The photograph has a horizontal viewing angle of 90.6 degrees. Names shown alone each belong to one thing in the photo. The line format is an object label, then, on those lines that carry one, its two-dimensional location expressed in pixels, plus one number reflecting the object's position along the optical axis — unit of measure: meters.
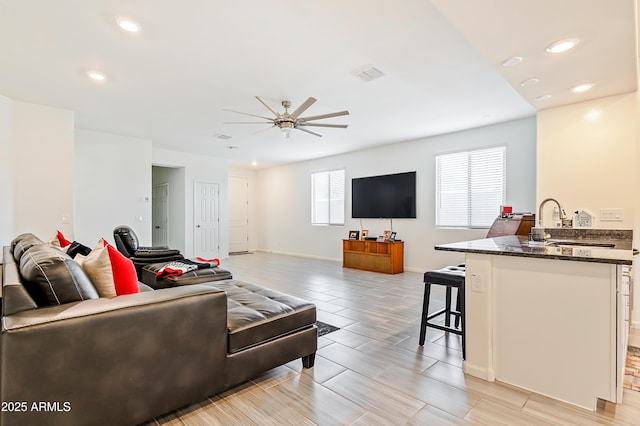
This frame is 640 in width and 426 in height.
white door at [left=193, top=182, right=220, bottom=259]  7.92
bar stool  2.51
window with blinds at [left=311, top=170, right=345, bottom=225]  7.96
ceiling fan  3.71
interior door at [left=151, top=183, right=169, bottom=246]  8.52
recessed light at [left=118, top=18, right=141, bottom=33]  2.46
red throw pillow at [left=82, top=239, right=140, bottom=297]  1.82
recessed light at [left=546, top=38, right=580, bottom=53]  2.14
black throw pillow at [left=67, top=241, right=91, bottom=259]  3.05
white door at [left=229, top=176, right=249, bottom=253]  9.76
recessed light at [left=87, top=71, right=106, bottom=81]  3.40
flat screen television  6.44
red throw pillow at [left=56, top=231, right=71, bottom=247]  3.50
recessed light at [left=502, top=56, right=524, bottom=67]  2.38
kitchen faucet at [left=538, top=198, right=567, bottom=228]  3.44
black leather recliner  4.08
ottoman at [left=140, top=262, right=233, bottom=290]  3.17
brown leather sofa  1.31
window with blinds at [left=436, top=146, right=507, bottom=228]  5.33
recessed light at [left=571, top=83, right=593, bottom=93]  2.92
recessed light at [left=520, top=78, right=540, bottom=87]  2.78
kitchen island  1.79
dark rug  3.07
